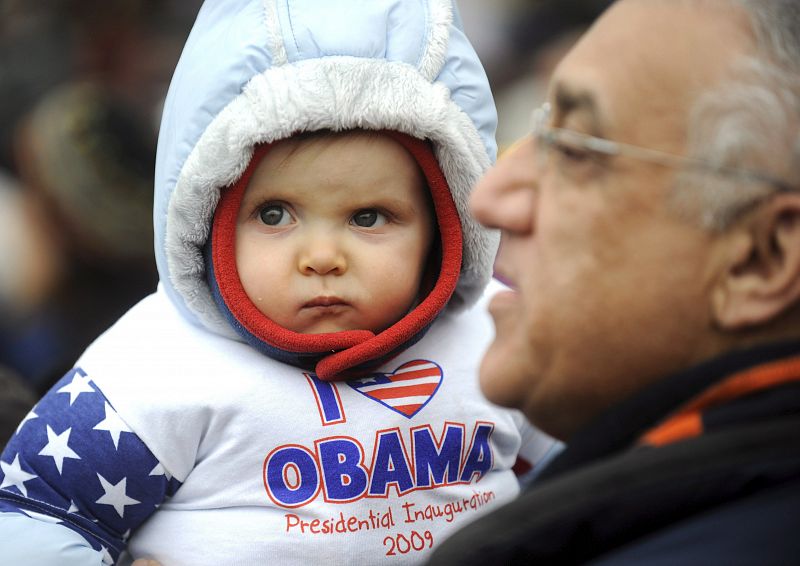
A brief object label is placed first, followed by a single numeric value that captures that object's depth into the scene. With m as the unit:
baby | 4.46
